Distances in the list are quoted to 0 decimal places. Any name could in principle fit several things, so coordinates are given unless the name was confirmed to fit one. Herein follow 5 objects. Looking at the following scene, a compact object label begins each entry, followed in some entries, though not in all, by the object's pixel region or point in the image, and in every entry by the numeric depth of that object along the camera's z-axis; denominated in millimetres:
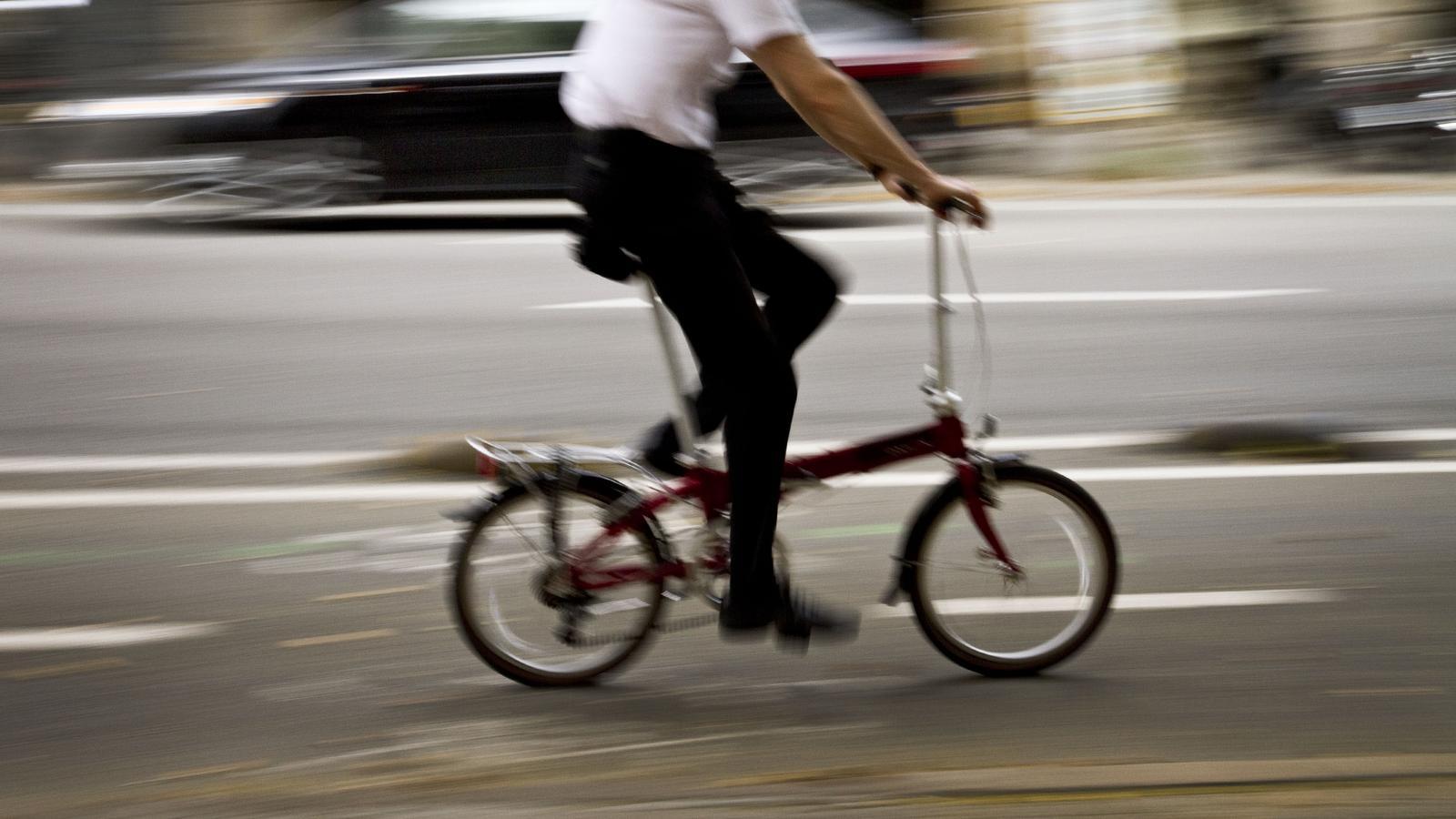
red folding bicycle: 4160
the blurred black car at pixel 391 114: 10648
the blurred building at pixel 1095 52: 14555
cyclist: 3740
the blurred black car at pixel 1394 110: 12930
